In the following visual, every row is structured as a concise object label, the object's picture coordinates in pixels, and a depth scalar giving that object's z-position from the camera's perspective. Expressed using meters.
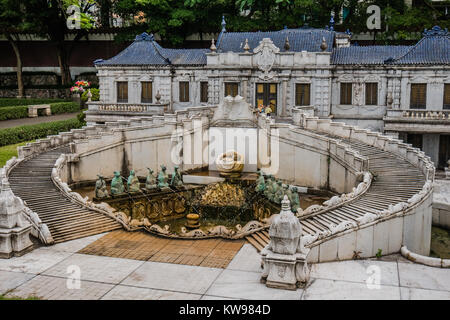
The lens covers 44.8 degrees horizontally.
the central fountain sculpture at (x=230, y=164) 38.53
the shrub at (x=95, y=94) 56.19
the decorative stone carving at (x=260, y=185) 32.12
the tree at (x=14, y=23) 59.66
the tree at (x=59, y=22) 60.91
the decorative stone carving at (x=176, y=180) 34.41
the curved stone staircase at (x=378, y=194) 23.33
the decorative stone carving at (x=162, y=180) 33.50
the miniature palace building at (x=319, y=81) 42.75
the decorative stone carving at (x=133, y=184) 31.67
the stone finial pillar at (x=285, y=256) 16.84
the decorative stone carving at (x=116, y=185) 30.81
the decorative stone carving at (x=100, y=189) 30.52
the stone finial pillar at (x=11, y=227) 19.77
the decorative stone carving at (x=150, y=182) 32.88
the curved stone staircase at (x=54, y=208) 23.42
